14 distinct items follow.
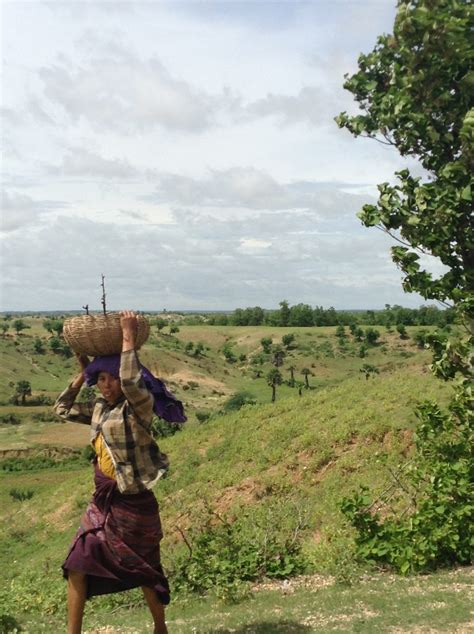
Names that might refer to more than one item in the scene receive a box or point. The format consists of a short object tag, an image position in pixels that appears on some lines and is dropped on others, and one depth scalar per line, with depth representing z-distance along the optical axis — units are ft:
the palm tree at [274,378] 228.33
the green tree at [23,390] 226.38
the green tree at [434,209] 18.29
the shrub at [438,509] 20.35
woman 12.78
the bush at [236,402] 180.45
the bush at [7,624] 17.26
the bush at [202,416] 161.75
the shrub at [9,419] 201.98
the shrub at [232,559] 21.25
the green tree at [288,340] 343.46
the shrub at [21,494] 108.78
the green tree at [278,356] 303.48
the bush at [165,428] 148.78
